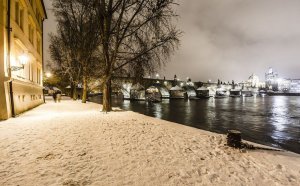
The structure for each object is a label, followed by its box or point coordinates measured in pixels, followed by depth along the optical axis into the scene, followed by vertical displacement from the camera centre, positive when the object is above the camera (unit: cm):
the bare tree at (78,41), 1534 +594
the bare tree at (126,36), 1045 +395
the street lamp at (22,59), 906 +211
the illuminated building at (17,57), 779 +233
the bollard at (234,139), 481 -160
